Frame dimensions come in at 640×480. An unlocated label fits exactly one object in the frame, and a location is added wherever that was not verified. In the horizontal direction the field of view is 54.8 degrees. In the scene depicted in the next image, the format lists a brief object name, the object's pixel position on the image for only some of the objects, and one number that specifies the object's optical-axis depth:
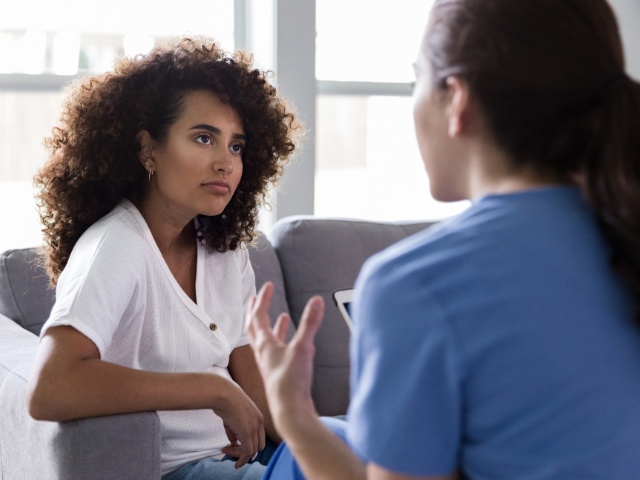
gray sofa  1.06
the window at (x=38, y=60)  2.32
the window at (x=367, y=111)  2.96
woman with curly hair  1.14
